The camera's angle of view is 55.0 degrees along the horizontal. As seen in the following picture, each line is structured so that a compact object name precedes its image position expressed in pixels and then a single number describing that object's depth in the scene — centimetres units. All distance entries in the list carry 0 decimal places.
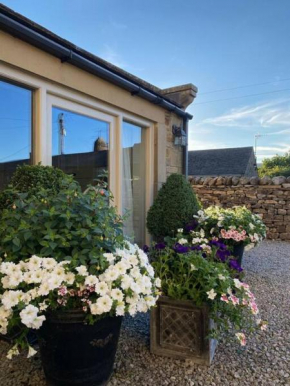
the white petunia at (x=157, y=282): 177
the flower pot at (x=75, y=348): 142
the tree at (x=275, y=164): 2537
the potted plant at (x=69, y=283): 137
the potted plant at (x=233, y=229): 359
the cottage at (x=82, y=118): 250
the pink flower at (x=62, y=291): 134
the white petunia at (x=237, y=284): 191
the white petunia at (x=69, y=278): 139
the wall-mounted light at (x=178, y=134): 450
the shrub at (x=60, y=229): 153
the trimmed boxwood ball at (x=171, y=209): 385
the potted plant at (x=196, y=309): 181
